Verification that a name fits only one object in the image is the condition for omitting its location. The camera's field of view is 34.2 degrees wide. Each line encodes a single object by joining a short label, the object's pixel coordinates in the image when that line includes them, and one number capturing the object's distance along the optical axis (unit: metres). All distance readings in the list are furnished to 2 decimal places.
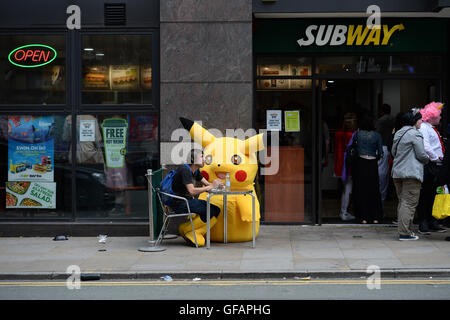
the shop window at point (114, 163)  12.84
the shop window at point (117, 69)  12.73
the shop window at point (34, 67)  12.80
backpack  11.24
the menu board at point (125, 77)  12.73
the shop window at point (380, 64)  13.30
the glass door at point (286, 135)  13.31
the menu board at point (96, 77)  12.77
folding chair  11.09
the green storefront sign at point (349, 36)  13.12
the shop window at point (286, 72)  13.30
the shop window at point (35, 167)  12.95
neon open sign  12.81
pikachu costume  11.22
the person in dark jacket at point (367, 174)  13.22
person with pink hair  12.10
